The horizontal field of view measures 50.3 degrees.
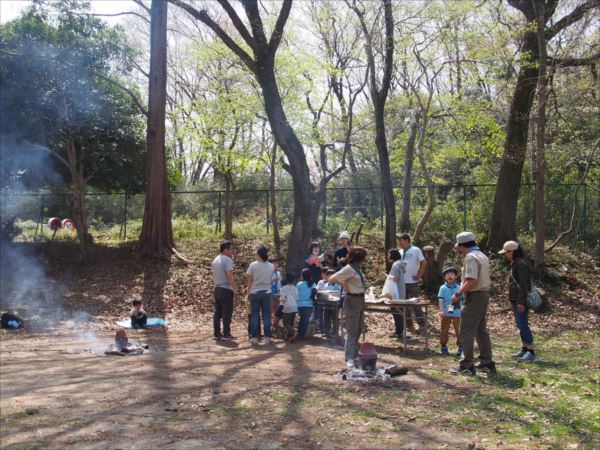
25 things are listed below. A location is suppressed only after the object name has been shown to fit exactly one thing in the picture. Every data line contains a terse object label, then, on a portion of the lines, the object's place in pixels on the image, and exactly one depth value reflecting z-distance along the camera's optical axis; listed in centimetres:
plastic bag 1053
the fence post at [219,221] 2302
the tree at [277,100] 1405
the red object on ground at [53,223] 2173
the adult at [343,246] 1194
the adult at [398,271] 1082
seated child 1338
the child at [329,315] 1155
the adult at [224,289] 1149
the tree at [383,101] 1614
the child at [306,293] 1128
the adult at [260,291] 1108
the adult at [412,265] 1155
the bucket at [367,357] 803
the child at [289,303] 1145
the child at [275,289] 1227
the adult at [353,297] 812
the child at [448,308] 984
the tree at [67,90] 1798
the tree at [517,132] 1577
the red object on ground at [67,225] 2269
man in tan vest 806
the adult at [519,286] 913
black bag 1328
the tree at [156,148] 1861
